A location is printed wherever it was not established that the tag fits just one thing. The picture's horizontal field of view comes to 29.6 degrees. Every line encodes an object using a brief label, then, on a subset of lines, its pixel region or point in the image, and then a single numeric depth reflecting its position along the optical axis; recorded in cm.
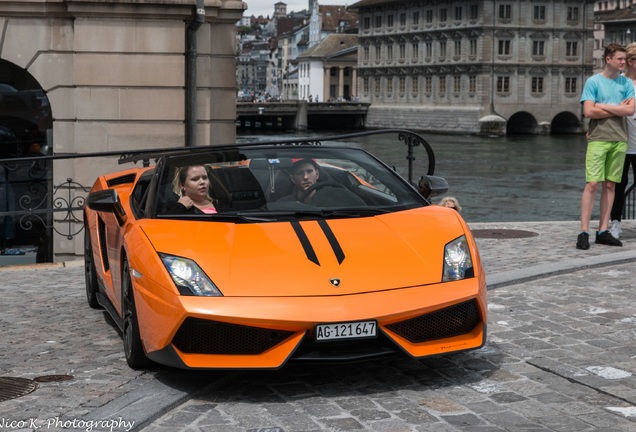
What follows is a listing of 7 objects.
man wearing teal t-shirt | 1151
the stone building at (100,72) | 1437
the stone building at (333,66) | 17250
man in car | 667
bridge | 12278
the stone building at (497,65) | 11288
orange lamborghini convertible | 558
